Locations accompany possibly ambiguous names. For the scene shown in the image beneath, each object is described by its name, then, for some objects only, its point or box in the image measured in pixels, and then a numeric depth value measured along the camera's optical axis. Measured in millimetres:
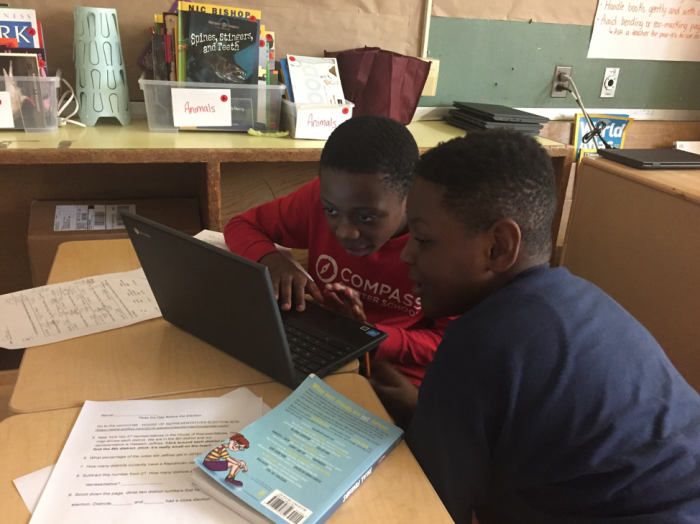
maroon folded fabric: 1725
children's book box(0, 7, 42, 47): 1476
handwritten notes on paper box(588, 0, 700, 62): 2145
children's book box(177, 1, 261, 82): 1517
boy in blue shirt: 590
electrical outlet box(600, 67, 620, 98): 2229
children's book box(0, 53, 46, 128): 1412
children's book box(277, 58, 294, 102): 1649
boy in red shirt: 966
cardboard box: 1538
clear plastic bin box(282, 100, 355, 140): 1593
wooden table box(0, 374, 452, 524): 544
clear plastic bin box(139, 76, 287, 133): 1565
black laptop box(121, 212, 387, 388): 668
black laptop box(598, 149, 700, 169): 1677
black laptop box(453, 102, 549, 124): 1831
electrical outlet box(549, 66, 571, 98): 2166
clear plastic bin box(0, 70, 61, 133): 1441
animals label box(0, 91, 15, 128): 1438
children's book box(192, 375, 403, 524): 537
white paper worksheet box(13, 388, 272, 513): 539
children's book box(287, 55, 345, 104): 1646
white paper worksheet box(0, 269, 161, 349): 845
